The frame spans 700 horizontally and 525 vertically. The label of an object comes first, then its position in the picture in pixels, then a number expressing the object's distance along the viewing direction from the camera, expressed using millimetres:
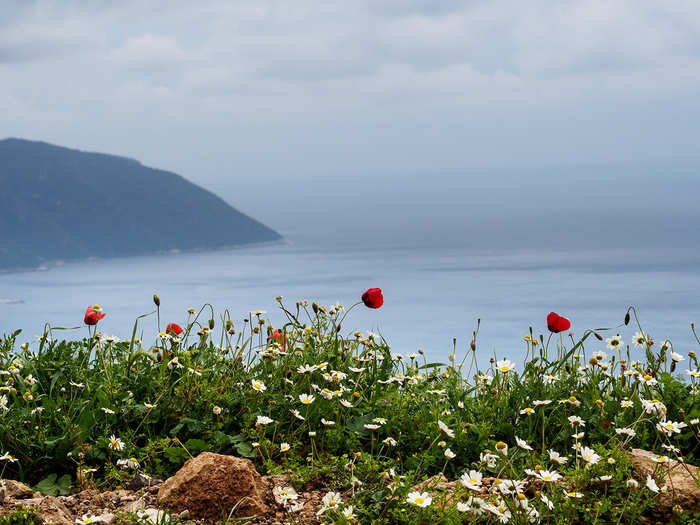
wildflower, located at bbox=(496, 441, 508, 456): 2582
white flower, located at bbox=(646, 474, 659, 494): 2846
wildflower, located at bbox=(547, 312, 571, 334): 3959
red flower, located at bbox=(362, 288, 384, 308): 4219
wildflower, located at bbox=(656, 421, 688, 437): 3163
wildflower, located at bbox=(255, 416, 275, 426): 3355
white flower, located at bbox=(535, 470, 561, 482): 2805
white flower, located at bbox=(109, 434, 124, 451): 3545
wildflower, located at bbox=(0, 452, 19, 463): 3363
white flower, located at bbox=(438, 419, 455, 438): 3201
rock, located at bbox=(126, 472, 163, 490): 3371
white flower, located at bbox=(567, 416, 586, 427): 3338
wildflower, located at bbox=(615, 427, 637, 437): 3119
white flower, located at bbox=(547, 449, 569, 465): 2748
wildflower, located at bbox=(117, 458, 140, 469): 3461
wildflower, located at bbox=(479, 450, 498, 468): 2958
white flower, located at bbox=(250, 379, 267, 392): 3803
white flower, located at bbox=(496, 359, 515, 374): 4018
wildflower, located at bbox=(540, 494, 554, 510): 2826
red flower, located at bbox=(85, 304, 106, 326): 4148
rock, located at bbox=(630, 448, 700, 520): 3059
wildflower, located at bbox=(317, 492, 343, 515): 2836
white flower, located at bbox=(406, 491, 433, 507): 2669
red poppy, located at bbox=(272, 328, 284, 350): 4617
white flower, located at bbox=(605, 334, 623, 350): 4184
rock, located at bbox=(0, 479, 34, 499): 3152
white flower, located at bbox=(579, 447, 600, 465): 2861
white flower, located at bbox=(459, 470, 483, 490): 2719
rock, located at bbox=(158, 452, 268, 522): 3014
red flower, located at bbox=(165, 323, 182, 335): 4414
